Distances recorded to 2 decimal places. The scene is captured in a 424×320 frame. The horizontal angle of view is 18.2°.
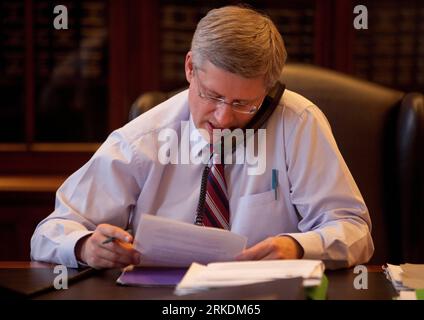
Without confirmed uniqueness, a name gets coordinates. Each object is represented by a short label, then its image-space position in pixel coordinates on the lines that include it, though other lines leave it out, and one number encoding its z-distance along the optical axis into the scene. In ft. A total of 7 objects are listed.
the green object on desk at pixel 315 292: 7.41
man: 8.49
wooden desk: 7.59
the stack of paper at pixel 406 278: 7.69
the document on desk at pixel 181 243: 7.77
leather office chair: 9.81
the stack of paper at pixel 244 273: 7.47
